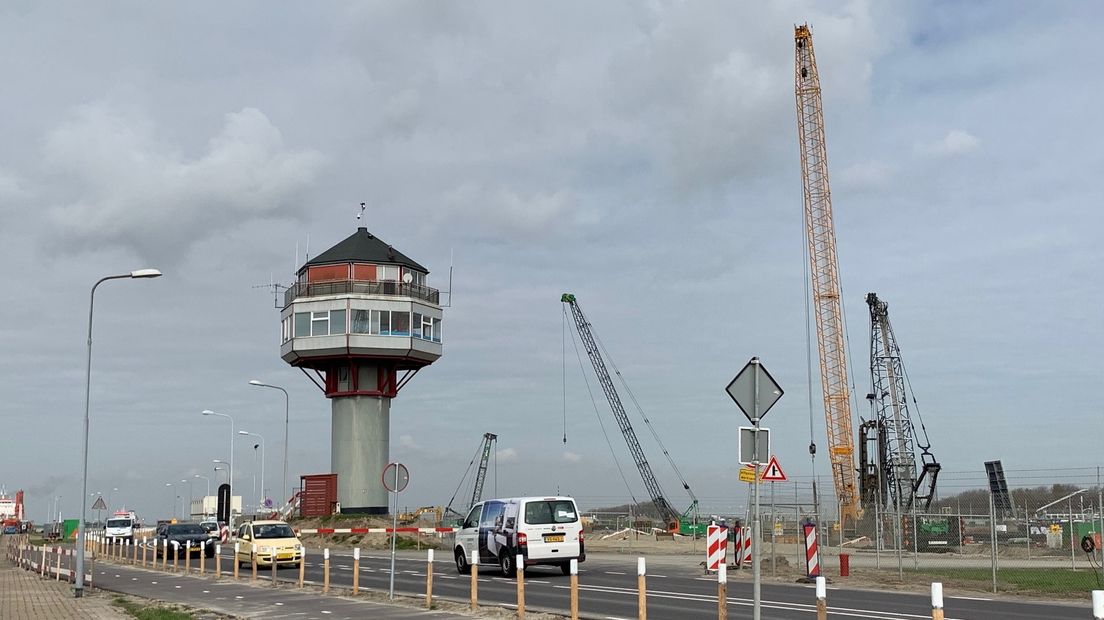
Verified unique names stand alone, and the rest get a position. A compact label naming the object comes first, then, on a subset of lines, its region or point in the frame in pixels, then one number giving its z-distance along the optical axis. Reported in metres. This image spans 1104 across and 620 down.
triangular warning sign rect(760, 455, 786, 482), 17.41
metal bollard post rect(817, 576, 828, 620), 12.11
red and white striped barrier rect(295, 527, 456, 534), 51.03
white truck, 65.27
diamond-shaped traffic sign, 13.75
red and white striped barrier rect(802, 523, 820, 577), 27.12
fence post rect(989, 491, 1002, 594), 25.47
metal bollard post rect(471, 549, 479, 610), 20.24
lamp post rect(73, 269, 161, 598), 28.51
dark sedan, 45.62
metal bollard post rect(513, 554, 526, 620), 18.58
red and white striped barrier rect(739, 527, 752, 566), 31.50
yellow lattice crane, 84.25
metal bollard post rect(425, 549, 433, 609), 21.52
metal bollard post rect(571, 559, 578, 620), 16.88
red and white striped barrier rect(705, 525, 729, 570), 22.83
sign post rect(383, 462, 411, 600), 23.12
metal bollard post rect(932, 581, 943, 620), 10.75
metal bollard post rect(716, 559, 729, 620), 13.71
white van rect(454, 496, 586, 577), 28.52
